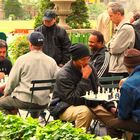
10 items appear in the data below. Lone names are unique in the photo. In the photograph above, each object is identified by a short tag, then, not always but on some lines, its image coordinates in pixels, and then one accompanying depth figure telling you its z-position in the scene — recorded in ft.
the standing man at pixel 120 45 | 30.79
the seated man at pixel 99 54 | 30.90
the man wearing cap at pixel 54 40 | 35.85
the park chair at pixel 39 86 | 27.55
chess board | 25.18
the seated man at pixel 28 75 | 28.19
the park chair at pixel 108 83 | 28.22
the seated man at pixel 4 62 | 31.93
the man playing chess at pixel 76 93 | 25.30
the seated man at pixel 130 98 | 20.80
